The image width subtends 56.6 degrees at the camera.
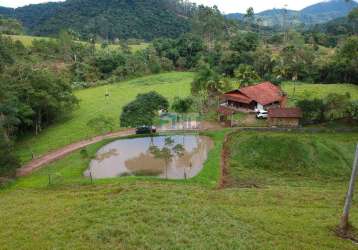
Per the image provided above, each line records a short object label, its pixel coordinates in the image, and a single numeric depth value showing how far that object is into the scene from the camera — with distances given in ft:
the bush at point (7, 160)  87.66
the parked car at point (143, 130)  124.57
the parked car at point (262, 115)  138.62
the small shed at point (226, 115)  134.07
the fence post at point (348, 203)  51.31
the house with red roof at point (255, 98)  147.95
